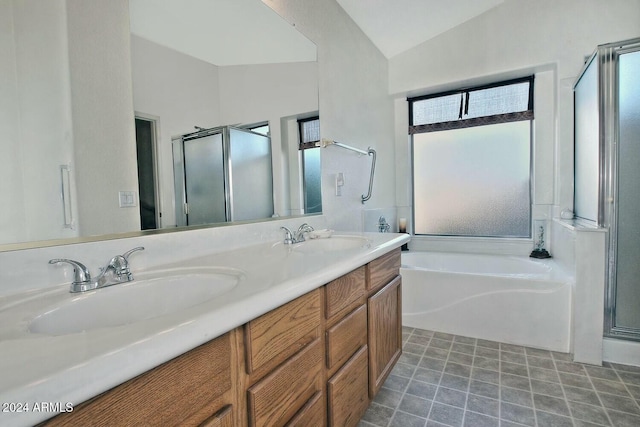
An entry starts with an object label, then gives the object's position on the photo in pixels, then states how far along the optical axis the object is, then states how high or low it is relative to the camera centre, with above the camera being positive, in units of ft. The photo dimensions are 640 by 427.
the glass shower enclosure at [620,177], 6.12 +0.37
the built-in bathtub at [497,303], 6.81 -2.61
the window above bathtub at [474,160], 9.70 +1.32
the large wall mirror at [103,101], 2.51 +1.15
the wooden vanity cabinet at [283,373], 1.60 -1.31
